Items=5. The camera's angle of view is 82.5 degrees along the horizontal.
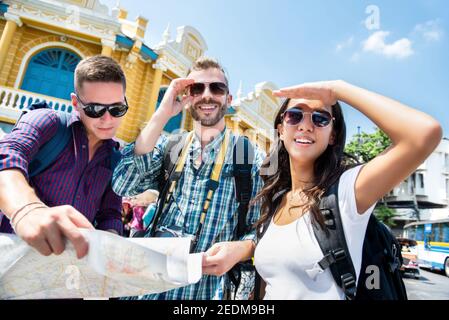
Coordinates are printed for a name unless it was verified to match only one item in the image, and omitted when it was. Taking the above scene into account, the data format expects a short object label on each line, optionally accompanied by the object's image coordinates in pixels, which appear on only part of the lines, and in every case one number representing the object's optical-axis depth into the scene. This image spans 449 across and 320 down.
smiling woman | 0.94
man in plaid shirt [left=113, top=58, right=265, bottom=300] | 1.37
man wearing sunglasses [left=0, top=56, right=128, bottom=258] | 1.10
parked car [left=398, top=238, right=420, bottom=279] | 10.15
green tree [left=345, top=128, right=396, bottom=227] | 19.57
